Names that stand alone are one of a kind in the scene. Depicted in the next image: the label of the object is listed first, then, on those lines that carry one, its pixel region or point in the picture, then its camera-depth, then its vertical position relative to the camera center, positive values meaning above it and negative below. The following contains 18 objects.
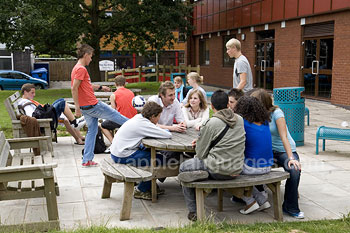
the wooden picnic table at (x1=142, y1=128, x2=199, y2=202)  4.85 -0.97
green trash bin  8.35 -0.89
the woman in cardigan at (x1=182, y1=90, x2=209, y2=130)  6.32 -0.70
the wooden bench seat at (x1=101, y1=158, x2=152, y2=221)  4.59 -1.22
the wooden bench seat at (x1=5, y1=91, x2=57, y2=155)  7.61 -1.06
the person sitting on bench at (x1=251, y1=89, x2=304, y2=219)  4.83 -1.09
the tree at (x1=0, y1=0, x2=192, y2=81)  21.10 +1.84
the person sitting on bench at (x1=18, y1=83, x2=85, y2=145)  8.26 -0.95
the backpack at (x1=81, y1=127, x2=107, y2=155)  8.13 -1.57
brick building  14.95 +0.71
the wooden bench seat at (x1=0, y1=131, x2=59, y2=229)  4.25 -1.30
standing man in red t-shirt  6.79 -0.68
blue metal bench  7.73 -1.34
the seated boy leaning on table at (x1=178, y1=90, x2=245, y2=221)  4.40 -0.89
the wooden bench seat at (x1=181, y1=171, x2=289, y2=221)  4.37 -1.26
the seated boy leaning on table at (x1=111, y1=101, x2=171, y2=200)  5.13 -0.88
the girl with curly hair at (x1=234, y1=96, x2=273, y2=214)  4.62 -0.82
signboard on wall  22.55 -0.25
